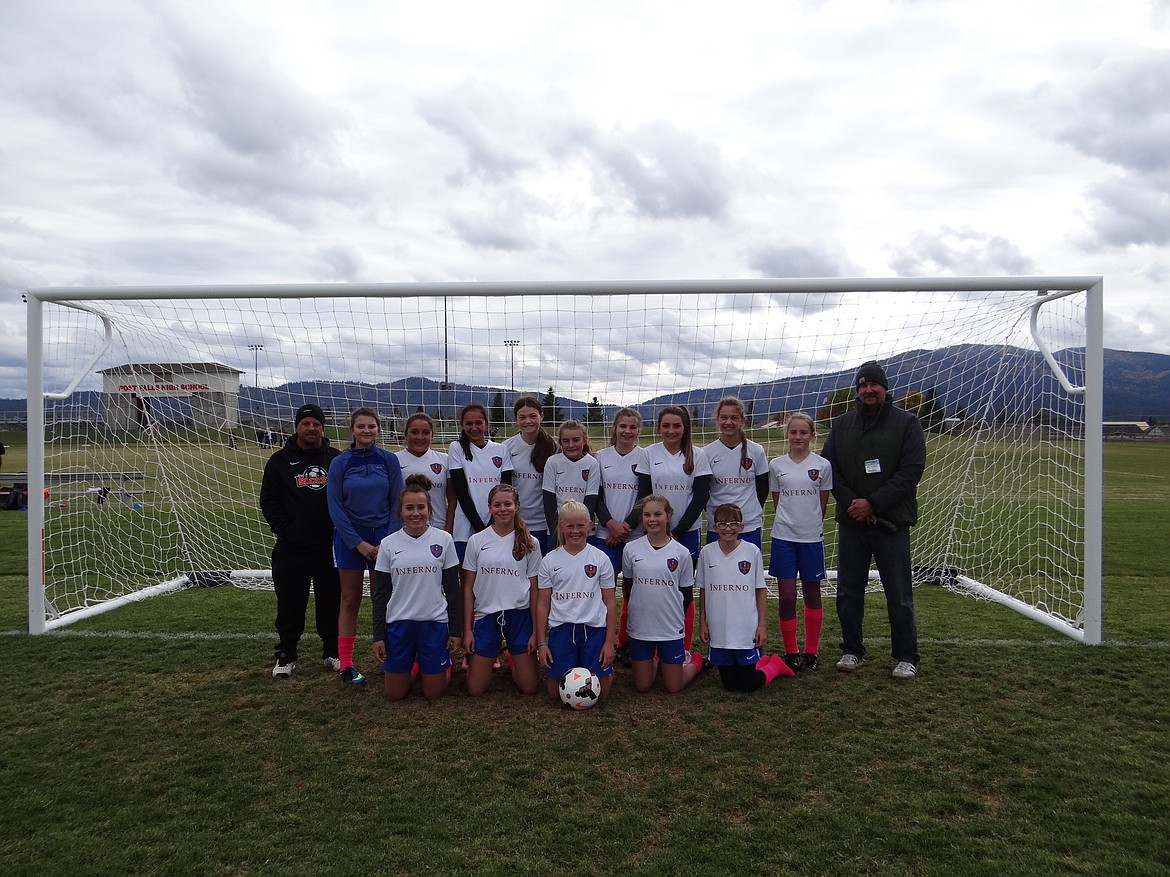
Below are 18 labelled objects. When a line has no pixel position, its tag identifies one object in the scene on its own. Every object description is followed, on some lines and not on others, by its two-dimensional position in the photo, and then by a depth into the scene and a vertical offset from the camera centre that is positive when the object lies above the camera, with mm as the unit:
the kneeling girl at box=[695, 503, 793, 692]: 4184 -1043
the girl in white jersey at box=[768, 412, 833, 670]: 4508 -625
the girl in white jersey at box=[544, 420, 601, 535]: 4504 -297
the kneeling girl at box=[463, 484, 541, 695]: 4176 -990
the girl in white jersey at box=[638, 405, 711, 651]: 4441 -256
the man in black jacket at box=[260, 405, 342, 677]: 4523 -591
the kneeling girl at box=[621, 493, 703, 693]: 4137 -980
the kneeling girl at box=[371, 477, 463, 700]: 4109 -1030
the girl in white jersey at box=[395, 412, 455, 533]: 4574 -219
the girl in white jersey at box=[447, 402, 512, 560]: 4562 -261
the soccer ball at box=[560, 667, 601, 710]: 3914 -1447
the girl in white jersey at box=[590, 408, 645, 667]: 4555 -320
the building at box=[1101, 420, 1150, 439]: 53156 +407
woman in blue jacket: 4344 -491
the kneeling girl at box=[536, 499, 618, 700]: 4051 -1027
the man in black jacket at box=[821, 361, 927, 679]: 4402 -435
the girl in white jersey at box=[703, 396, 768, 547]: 4520 -240
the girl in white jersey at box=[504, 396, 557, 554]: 4633 -180
